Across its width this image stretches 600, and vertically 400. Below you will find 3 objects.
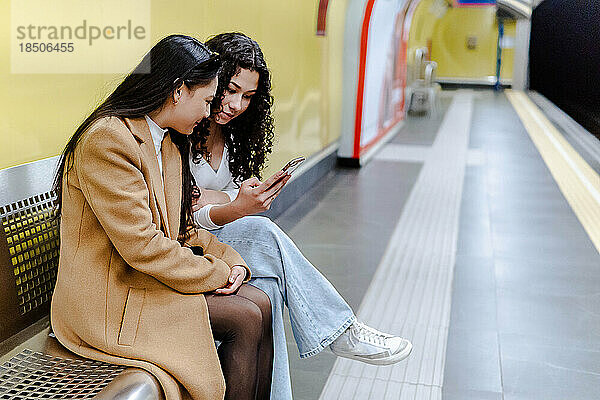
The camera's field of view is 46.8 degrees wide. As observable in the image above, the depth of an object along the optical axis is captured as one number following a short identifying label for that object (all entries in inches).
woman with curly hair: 81.5
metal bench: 59.6
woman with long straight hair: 62.6
